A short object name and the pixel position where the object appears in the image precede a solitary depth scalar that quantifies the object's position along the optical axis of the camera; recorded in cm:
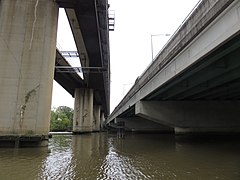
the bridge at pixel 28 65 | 1060
